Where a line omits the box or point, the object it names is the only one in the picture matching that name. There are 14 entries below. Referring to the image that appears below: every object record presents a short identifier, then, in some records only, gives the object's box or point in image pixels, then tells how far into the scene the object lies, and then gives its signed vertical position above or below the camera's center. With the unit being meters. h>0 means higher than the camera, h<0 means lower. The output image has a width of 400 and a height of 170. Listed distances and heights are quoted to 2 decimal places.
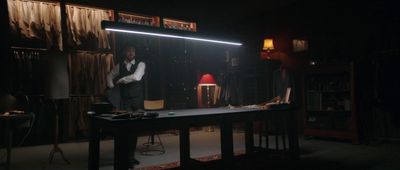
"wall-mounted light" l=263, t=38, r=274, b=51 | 7.57 +0.94
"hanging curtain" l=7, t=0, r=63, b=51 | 6.12 +1.32
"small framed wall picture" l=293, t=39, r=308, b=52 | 7.26 +0.89
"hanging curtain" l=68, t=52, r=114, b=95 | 6.69 +0.34
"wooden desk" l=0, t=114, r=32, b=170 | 3.97 -0.44
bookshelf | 6.02 -0.38
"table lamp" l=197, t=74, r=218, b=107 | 8.77 -0.30
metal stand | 4.60 -0.88
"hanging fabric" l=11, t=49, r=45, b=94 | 6.15 +0.33
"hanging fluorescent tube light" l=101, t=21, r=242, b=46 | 3.66 +0.68
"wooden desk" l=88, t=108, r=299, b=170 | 2.97 -0.43
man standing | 4.64 +0.10
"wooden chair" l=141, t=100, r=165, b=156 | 5.59 -0.88
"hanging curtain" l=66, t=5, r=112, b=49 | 6.66 +1.25
